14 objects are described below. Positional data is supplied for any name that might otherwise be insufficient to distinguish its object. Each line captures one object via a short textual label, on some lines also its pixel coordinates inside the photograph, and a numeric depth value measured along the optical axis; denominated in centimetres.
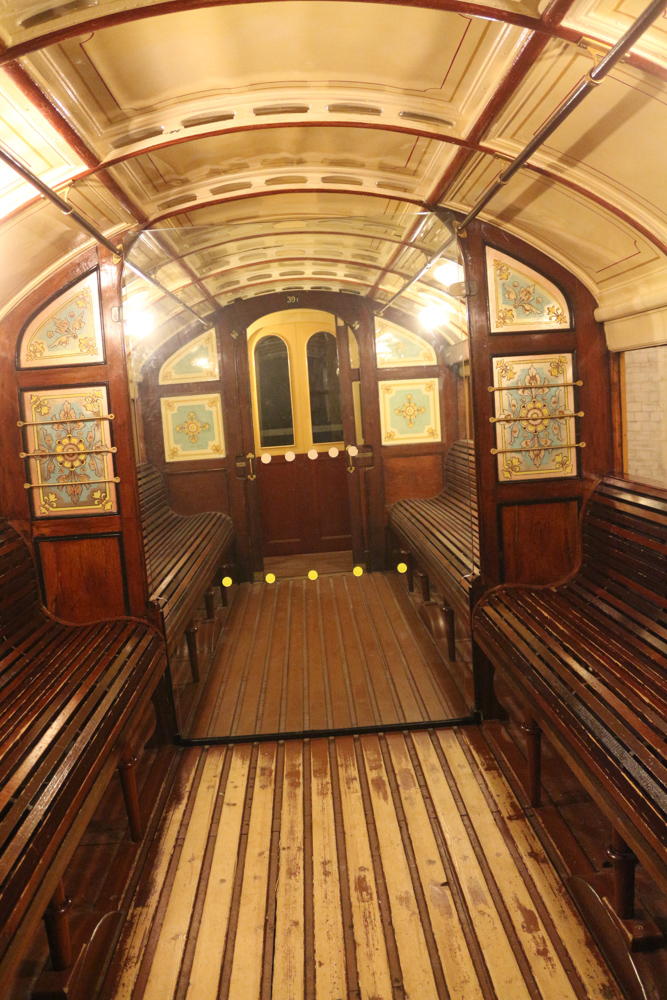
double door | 630
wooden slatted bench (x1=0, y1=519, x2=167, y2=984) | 207
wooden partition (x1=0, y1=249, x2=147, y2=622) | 379
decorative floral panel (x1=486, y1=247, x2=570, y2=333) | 394
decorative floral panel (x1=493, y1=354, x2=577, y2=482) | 401
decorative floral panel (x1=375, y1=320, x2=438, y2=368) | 671
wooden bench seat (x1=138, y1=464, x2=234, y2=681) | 434
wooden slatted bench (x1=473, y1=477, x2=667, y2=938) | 225
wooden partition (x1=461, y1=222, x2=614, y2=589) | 395
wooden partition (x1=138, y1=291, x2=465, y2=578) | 631
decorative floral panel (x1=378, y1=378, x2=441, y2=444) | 685
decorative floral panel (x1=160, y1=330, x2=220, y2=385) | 580
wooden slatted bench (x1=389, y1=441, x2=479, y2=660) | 426
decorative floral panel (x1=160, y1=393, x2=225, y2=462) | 589
